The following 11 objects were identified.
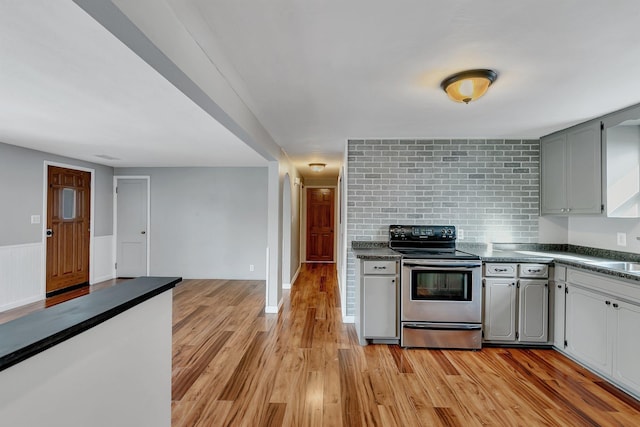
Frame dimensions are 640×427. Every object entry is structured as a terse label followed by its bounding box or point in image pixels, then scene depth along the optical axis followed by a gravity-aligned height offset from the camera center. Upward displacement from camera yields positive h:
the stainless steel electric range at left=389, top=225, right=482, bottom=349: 3.04 -0.82
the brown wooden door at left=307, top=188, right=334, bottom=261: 8.40 -0.23
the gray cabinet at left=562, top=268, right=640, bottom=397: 2.23 -0.84
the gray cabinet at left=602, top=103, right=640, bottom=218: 2.75 +0.43
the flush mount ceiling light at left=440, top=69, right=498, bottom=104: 1.97 +0.84
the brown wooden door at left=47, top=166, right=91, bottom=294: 4.81 -0.24
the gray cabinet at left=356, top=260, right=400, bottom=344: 3.15 -0.85
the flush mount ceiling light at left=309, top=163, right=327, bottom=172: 5.71 +0.87
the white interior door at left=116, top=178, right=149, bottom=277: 6.06 -0.31
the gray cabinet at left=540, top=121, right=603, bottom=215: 2.93 +0.45
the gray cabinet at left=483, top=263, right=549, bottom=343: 3.04 -0.83
